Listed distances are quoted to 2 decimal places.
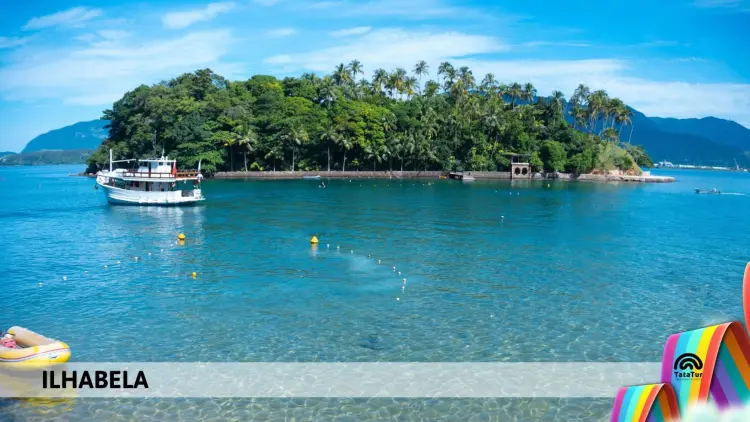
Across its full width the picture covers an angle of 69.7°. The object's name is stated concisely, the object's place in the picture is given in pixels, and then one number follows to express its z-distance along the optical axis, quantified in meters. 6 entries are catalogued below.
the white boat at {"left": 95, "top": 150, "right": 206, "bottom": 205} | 63.66
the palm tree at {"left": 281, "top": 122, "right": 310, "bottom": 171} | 113.29
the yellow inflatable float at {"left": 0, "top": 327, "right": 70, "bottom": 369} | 16.38
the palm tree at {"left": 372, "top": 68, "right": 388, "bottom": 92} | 140.75
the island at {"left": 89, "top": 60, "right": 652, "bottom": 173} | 115.50
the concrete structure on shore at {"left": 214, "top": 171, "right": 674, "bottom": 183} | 114.19
